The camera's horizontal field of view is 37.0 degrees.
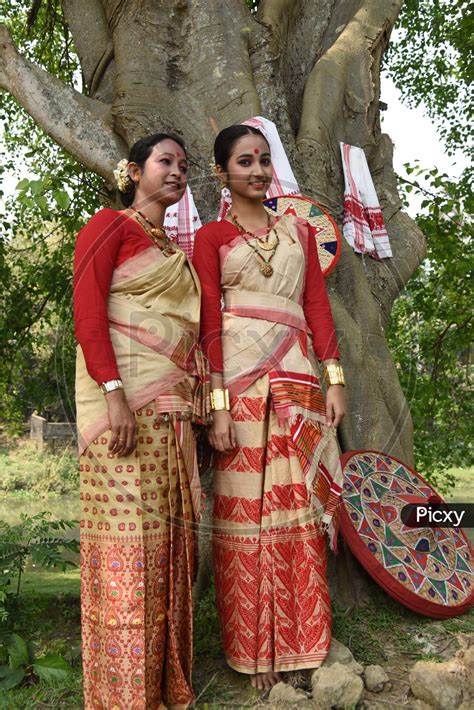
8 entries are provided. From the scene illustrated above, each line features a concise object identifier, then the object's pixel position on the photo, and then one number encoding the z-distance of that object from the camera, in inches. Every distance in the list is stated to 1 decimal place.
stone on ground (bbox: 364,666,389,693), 110.1
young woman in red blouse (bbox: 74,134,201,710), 100.3
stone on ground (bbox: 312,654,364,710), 102.8
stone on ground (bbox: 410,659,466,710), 94.1
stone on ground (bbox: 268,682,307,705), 103.8
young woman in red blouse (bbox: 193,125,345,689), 111.3
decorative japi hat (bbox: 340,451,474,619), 135.0
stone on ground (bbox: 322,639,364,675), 111.0
